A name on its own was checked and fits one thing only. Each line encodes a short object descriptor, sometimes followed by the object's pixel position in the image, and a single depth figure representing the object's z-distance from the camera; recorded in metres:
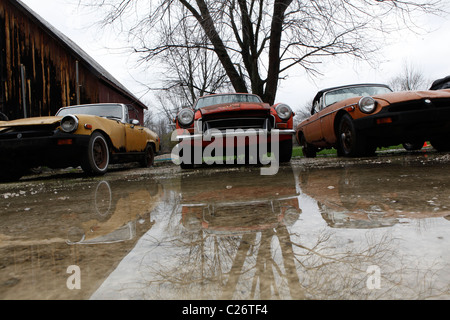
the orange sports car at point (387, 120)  4.69
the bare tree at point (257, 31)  9.00
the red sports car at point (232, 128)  5.04
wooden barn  11.84
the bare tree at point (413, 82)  43.70
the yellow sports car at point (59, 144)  4.67
